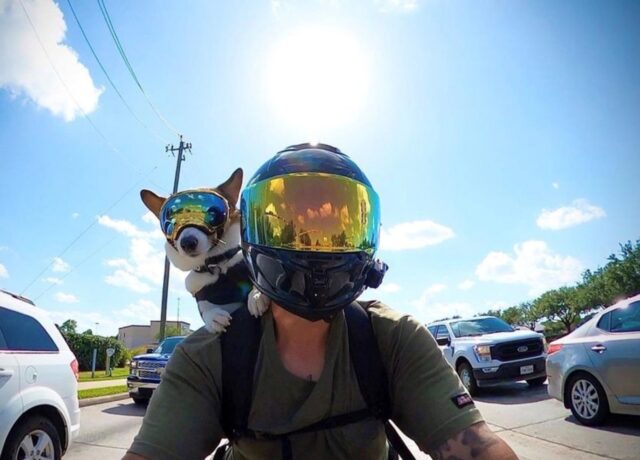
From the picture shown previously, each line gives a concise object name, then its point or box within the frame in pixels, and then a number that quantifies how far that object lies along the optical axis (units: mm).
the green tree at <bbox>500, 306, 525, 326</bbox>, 68938
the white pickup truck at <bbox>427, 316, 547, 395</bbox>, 8750
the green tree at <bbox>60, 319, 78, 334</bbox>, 50462
